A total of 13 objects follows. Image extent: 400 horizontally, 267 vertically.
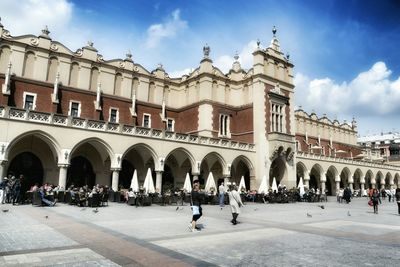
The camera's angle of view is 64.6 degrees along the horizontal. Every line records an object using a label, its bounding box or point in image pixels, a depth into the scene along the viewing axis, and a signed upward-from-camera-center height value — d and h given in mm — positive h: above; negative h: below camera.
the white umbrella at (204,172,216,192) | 26359 +254
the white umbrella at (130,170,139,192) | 22375 -9
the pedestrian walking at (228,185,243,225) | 12508 -565
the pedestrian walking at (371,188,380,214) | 18906 -410
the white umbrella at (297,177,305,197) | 31820 -3
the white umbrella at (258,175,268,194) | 29475 +67
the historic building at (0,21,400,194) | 24219 +6740
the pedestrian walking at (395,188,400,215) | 17878 -175
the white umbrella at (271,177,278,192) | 30144 +109
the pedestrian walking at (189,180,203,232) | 10680 -651
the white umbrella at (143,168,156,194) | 22688 -54
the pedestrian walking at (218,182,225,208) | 22481 -673
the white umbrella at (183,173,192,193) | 24984 -43
